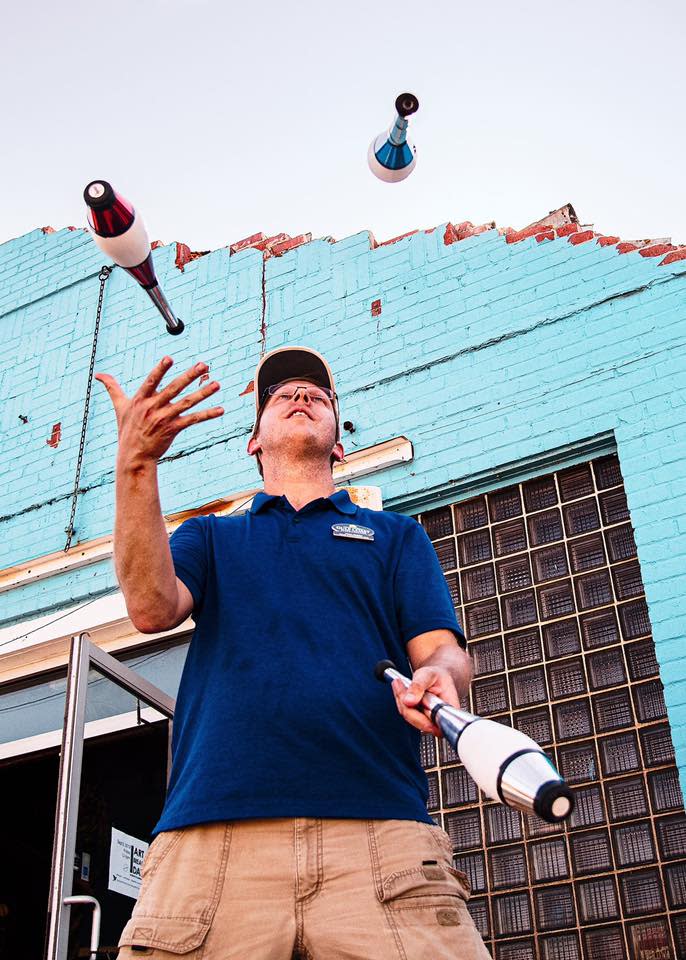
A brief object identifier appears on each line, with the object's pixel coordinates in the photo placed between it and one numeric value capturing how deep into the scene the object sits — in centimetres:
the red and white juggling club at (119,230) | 401
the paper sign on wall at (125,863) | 457
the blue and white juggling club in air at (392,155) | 582
